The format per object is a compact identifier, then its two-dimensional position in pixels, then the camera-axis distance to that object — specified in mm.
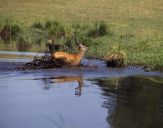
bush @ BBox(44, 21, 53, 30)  38897
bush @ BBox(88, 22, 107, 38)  35031
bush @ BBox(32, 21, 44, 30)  39841
